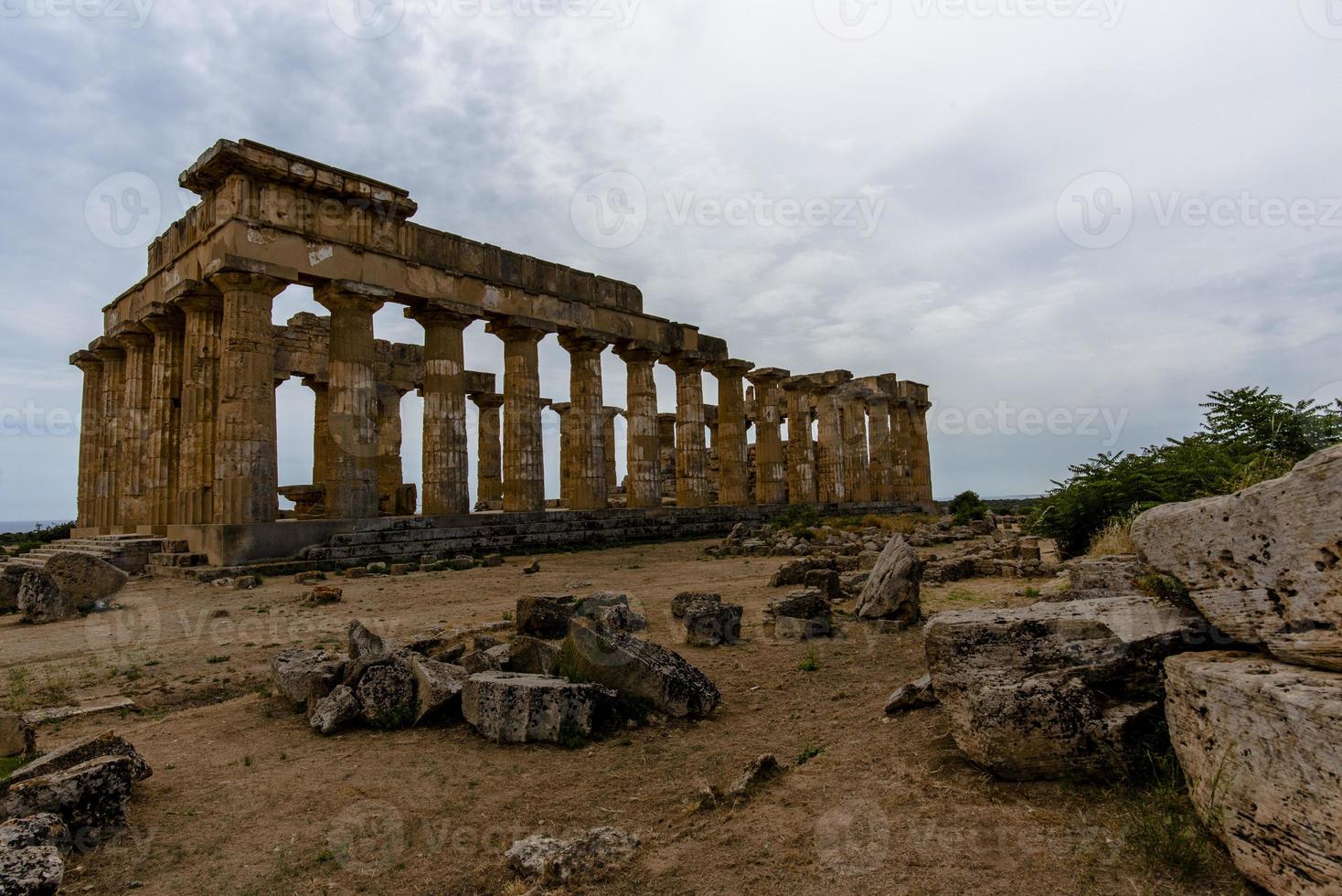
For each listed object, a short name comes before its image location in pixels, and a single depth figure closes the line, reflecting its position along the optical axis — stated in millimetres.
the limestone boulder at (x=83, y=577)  11141
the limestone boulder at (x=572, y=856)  3236
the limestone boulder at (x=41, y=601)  10094
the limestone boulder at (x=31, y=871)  2867
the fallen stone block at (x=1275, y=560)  2770
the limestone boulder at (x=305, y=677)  5715
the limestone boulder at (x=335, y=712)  5234
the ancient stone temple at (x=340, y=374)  16000
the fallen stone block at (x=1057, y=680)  3562
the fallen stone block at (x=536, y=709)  4984
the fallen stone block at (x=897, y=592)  8047
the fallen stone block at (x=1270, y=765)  2416
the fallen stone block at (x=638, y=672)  5426
